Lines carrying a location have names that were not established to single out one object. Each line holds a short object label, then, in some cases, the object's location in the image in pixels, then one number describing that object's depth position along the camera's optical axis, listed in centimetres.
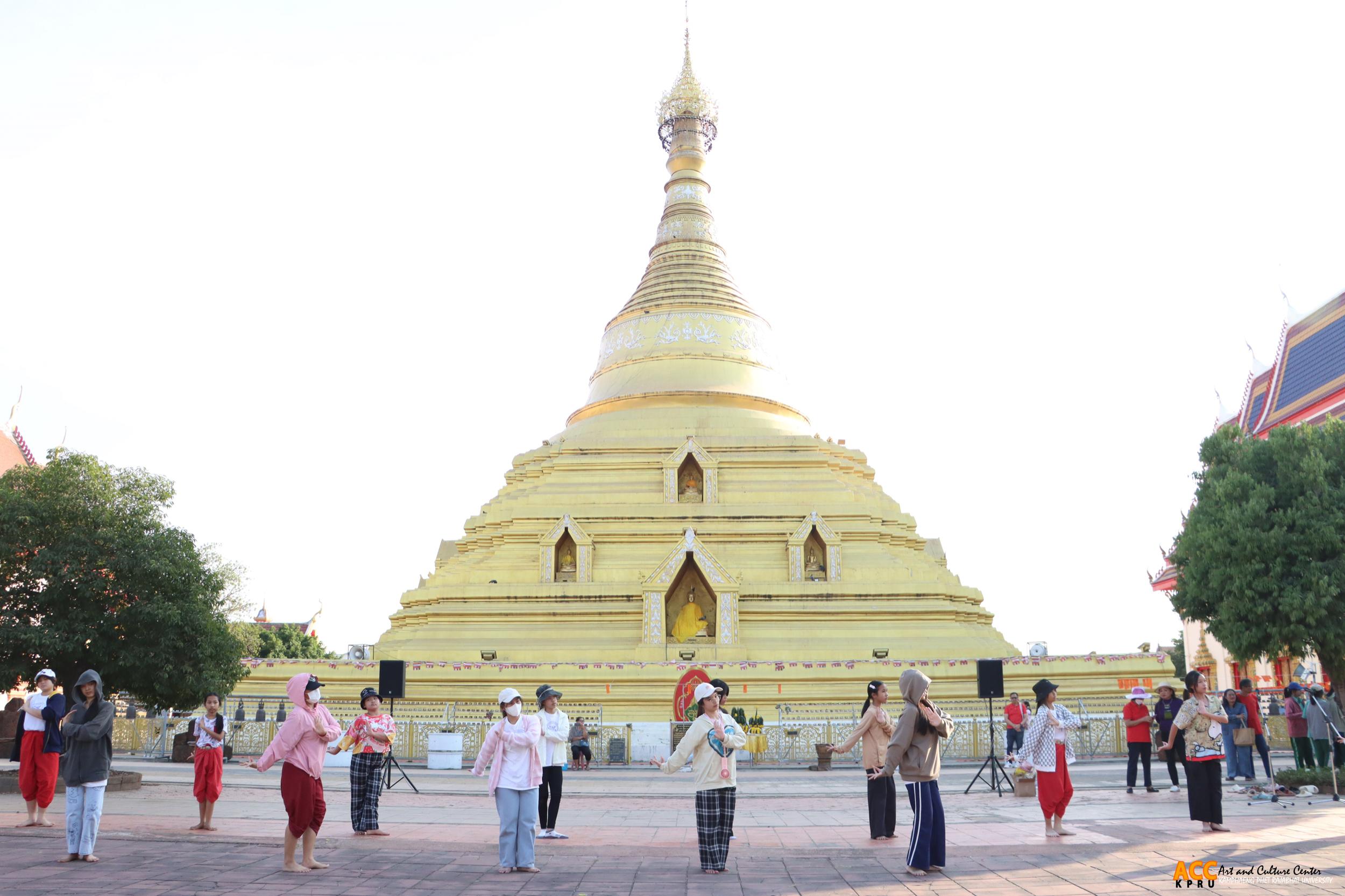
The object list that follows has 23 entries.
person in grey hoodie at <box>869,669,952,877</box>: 884
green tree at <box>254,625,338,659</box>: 5100
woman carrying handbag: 1586
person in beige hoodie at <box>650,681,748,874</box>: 890
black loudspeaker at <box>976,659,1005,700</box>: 1844
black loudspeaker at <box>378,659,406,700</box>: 2005
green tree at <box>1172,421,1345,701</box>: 1903
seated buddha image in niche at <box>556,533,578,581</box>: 3053
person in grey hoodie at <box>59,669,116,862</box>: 939
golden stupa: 2644
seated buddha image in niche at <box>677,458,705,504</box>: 3228
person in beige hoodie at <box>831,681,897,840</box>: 1043
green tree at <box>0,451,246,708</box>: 1586
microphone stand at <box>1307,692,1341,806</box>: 1341
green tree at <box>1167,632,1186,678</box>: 5969
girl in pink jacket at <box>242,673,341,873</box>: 902
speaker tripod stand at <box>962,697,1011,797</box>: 1609
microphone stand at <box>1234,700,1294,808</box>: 1348
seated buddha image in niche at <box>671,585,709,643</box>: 2886
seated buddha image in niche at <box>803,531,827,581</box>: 2991
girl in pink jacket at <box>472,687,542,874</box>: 907
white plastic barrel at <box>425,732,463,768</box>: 2125
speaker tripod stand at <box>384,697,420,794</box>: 1639
